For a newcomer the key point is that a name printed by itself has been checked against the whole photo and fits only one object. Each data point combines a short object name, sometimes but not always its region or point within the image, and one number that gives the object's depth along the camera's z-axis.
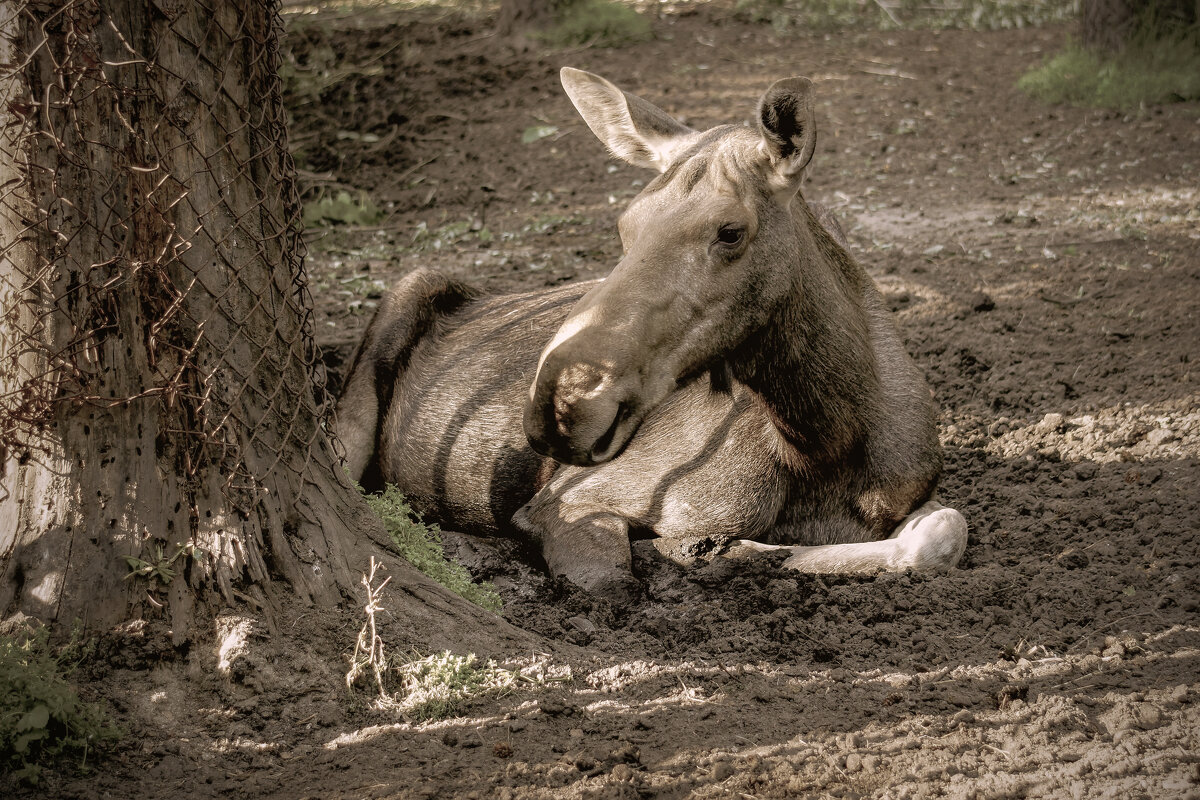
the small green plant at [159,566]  5.81
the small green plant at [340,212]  18.05
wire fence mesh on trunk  5.47
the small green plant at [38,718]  5.13
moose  7.01
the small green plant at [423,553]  7.76
